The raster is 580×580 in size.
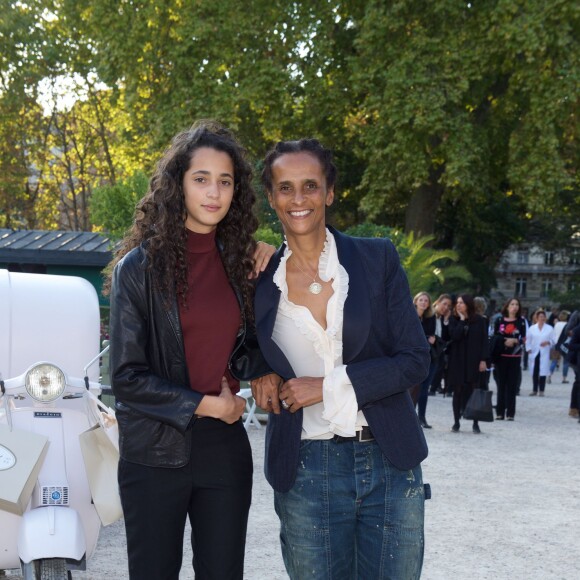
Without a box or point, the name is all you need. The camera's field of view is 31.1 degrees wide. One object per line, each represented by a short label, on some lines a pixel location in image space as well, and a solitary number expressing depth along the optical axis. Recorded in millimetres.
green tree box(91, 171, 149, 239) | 16953
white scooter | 3725
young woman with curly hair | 2973
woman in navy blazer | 3062
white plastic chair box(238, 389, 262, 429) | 11647
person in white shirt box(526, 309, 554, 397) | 21016
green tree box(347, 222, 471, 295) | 20578
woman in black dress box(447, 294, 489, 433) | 13560
